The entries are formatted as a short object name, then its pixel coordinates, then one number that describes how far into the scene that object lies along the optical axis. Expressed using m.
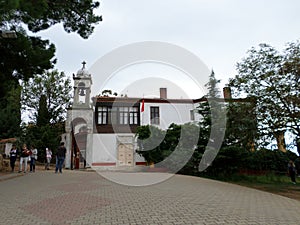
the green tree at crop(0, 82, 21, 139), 30.72
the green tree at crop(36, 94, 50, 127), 34.03
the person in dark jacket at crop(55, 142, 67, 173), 15.35
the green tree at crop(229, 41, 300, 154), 12.95
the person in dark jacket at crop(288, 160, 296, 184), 18.33
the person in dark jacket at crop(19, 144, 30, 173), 15.44
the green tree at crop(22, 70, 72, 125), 34.69
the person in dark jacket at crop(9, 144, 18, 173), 15.46
